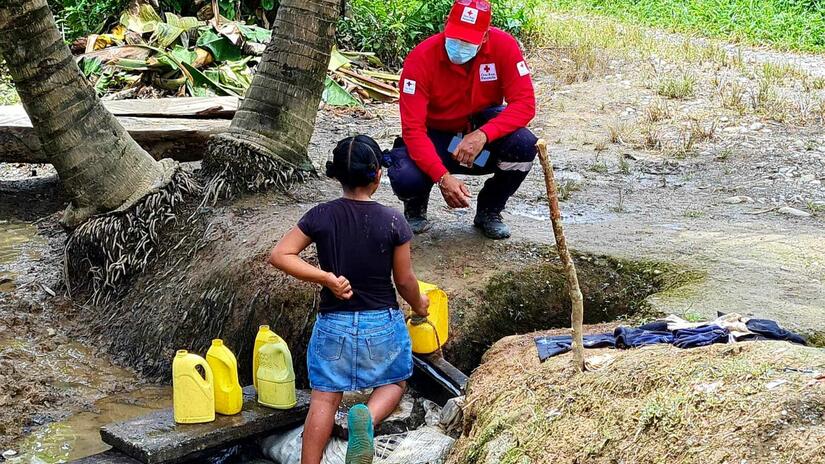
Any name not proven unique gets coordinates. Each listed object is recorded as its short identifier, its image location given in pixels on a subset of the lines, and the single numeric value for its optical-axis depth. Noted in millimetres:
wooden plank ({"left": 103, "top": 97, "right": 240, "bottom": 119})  7402
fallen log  6934
